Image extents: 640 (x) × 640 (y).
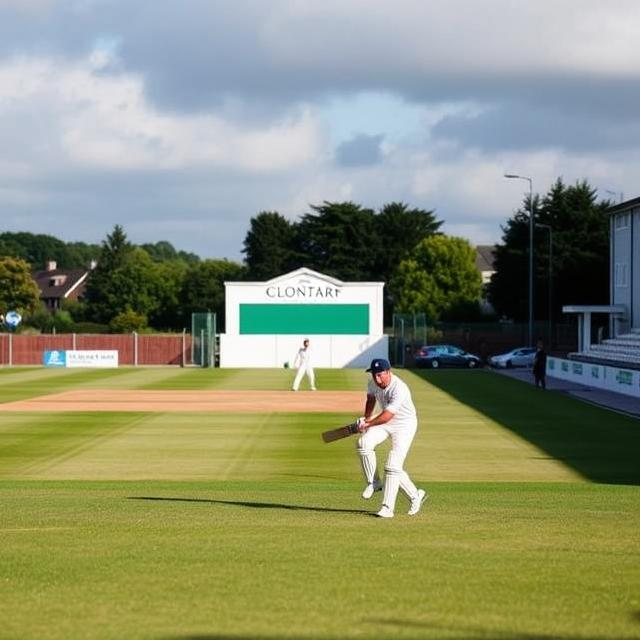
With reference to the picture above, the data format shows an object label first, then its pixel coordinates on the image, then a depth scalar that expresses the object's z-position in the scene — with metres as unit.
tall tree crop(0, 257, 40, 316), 121.19
